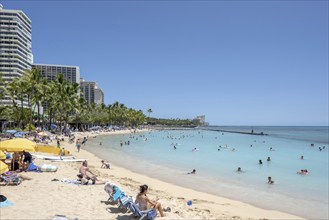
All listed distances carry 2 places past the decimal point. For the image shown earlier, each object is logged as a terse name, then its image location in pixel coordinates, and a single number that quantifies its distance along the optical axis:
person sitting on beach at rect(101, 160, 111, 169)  20.63
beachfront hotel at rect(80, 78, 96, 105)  183.25
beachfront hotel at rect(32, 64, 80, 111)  164.38
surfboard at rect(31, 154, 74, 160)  20.29
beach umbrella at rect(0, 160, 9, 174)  9.79
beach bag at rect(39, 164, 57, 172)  14.80
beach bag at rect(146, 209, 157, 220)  7.82
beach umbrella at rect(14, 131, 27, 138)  31.78
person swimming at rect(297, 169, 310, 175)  22.00
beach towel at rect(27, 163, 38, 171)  14.45
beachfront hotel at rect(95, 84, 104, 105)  193.75
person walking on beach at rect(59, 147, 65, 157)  23.39
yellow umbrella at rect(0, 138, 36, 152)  13.61
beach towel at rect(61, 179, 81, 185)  12.23
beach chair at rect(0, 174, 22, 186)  11.09
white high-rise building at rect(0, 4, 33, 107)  105.94
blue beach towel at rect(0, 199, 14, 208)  8.34
